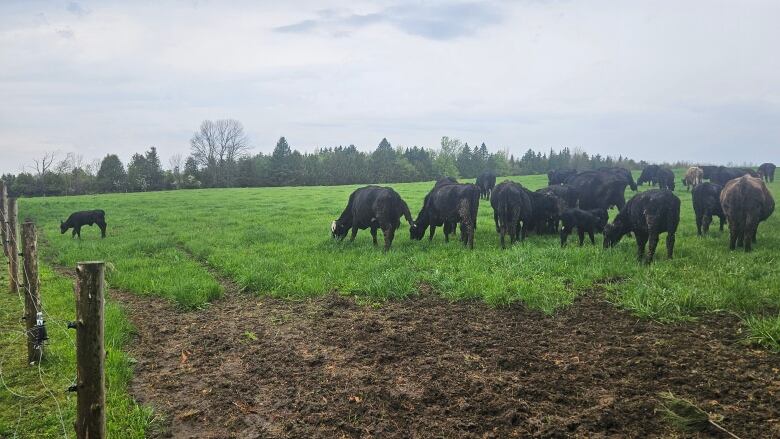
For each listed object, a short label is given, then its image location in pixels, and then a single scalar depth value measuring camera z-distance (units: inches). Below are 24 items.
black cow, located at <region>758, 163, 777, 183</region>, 1770.2
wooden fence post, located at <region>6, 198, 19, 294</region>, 378.6
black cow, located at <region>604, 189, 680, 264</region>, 446.3
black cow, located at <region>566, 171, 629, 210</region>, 818.2
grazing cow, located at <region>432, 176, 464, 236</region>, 642.8
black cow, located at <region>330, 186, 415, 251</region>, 575.8
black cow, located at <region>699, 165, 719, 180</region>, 1577.0
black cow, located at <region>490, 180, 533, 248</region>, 576.7
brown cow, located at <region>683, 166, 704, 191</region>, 1480.1
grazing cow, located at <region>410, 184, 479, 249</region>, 578.2
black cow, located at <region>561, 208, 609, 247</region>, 573.9
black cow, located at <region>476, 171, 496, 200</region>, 1356.2
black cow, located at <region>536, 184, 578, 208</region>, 726.5
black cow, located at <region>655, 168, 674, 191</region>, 1462.8
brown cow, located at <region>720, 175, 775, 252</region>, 478.6
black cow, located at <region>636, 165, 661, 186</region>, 1512.1
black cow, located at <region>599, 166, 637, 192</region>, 1041.5
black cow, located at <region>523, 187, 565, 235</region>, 654.7
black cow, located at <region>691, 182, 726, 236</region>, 605.6
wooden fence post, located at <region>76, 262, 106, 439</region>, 153.9
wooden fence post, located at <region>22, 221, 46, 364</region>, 260.4
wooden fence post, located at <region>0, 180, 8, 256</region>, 461.3
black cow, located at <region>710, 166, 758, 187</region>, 1074.7
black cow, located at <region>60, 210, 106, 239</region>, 820.0
